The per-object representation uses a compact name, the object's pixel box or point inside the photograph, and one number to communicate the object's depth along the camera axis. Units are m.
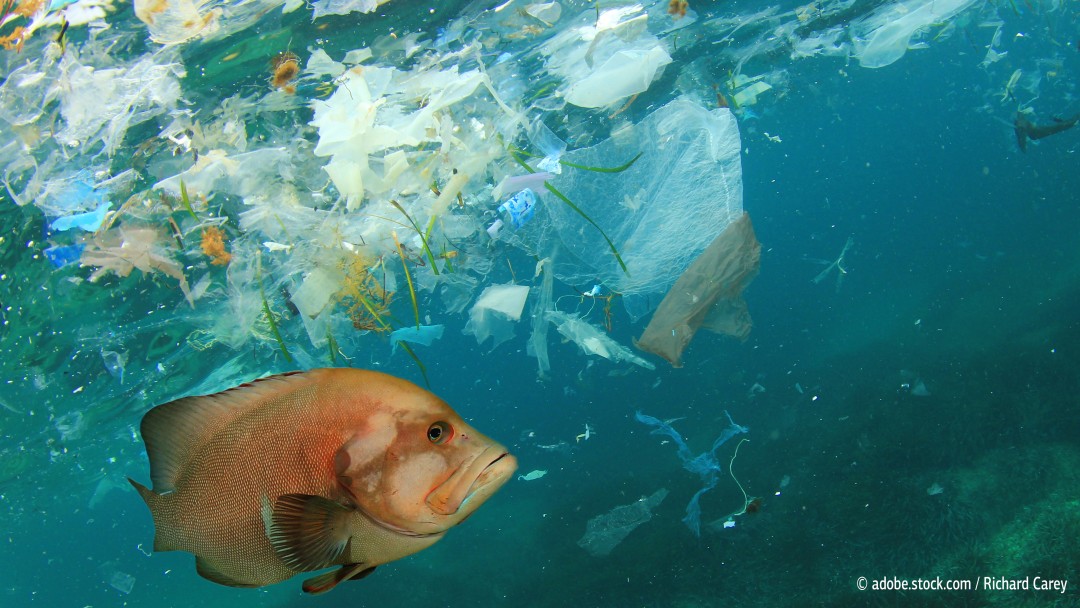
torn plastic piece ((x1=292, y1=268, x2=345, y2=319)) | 6.07
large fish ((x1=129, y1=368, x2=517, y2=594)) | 1.38
